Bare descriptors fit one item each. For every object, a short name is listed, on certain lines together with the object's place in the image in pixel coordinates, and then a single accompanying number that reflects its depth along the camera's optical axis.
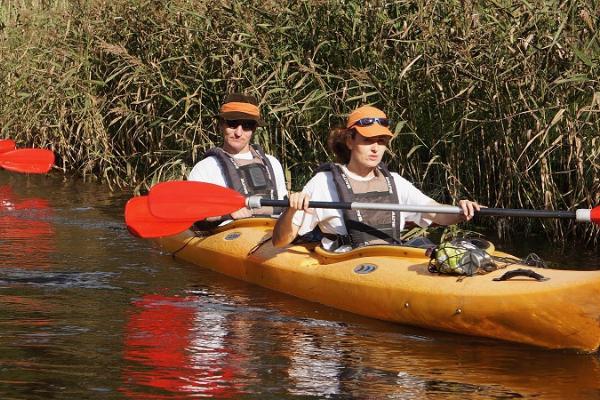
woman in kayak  9.89
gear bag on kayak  8.95
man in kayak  11.99
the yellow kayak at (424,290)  8.24
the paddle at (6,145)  15.43
